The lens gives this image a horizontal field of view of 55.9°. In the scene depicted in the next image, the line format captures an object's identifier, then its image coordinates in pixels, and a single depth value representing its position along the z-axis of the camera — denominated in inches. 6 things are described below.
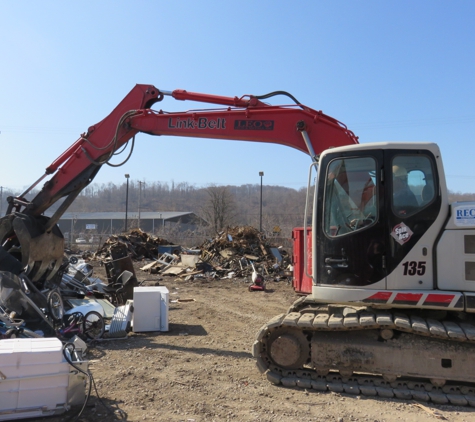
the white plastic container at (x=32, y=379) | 166.1
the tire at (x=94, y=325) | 298.8
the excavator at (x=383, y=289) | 198.7
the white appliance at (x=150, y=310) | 325.7
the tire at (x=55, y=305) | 296.5
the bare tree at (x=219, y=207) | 1979.8
